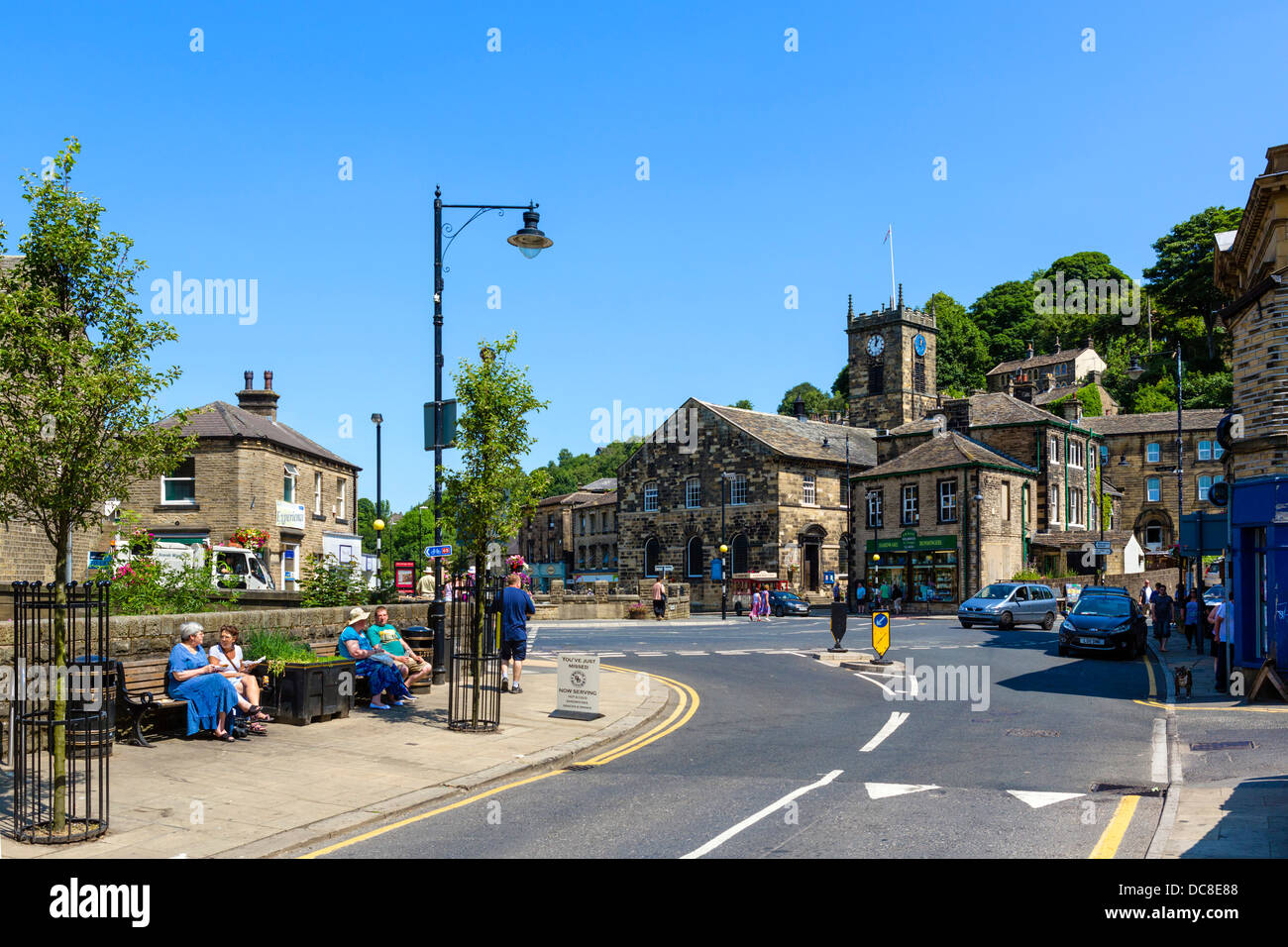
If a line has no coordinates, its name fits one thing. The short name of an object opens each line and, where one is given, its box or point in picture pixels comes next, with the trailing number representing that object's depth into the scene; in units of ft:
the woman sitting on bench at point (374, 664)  47.01
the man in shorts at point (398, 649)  49.34
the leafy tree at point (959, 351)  324.31
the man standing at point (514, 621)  51.37
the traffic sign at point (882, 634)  70.29
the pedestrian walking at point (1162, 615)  85.25
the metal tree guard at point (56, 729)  25.48
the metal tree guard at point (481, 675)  42.32
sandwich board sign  46.60
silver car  114.52
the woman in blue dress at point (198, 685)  37.68
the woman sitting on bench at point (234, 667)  39.37
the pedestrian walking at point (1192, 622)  85.52
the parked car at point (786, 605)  164.04
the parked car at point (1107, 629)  77.20
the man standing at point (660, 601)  145.07
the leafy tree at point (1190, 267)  240.53
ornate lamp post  51.24
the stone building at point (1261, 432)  53.83
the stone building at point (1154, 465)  229.04
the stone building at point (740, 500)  198.59
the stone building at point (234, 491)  111.96
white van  62.67
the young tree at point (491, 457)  42.24
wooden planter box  42.04
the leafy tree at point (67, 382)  25.61
